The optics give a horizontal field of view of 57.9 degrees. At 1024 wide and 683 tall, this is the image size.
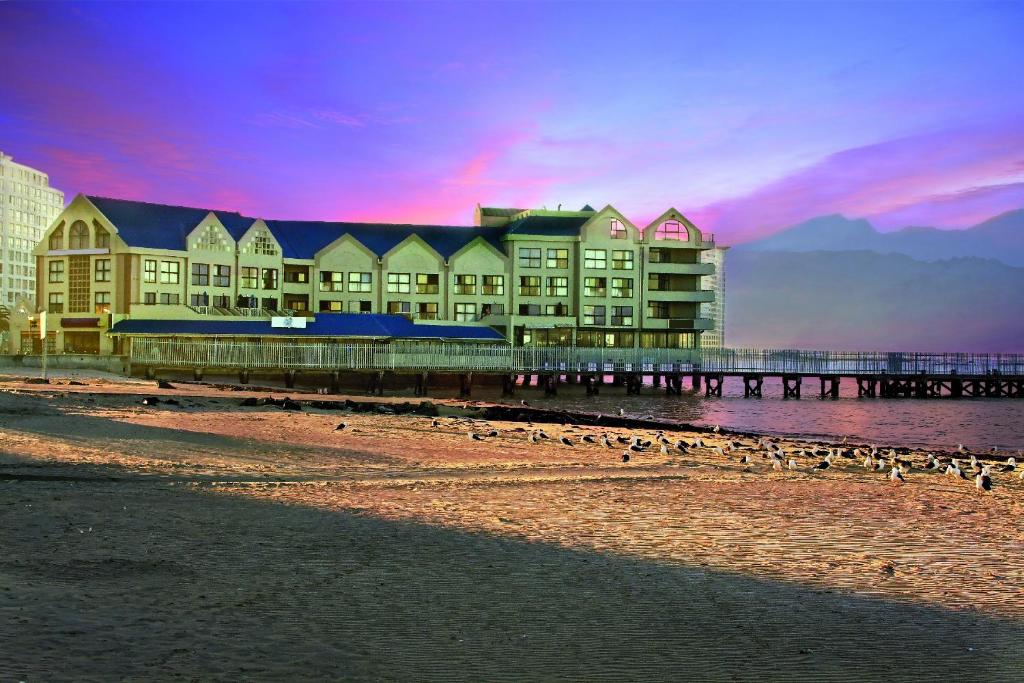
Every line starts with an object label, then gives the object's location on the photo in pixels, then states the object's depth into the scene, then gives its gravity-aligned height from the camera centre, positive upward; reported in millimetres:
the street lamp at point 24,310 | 81625 +3717
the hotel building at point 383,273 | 81812 +8005
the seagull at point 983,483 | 22359 -3053
